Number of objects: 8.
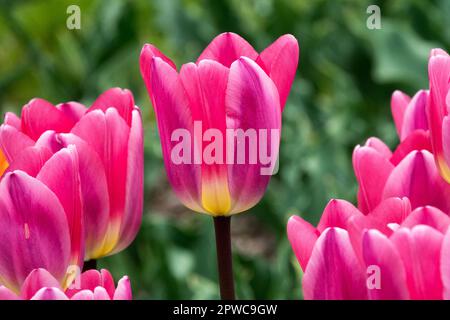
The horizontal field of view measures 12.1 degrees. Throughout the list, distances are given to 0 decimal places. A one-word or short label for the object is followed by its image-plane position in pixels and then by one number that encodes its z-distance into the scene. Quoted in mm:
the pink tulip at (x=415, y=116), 748
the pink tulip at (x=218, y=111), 704
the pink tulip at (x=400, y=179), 704
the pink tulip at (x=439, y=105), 702
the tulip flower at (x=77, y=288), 658
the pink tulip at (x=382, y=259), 649
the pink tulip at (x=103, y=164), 714
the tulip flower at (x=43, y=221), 691
